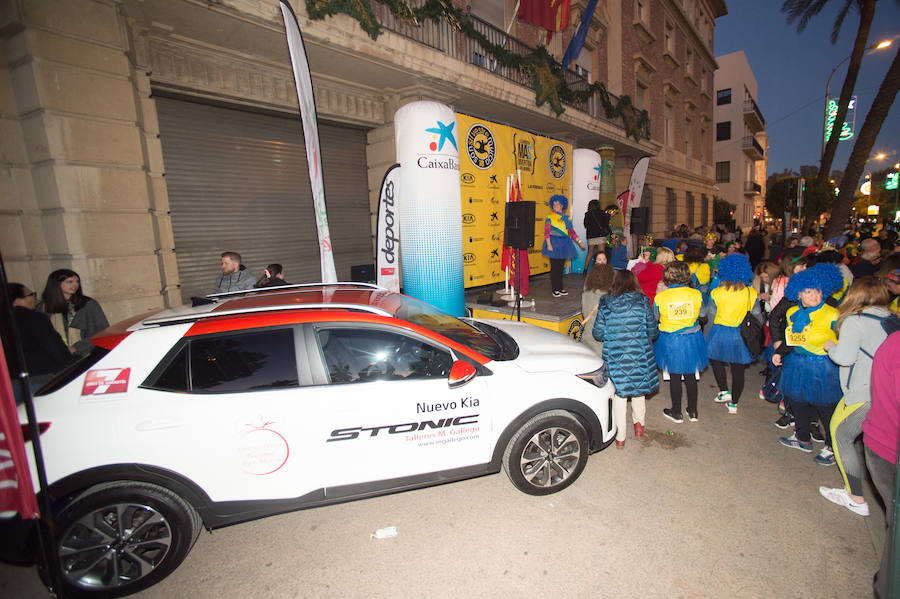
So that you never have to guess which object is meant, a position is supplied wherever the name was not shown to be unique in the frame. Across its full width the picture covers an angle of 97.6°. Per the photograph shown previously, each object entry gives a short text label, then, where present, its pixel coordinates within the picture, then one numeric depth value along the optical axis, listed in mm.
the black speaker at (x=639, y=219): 12602
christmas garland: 7055
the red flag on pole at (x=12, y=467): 1923
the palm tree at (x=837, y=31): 13642
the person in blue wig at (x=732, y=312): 4664
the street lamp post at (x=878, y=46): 13656
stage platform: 6852
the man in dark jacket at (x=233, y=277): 5840
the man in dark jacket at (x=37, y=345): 3441
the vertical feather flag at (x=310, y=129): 5328
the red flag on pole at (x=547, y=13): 11906
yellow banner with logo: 9164
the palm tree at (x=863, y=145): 11188
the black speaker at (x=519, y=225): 6762
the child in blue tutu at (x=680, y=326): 4379
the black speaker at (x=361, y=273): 8969
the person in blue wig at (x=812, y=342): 3555
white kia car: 2410
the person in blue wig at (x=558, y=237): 8203
